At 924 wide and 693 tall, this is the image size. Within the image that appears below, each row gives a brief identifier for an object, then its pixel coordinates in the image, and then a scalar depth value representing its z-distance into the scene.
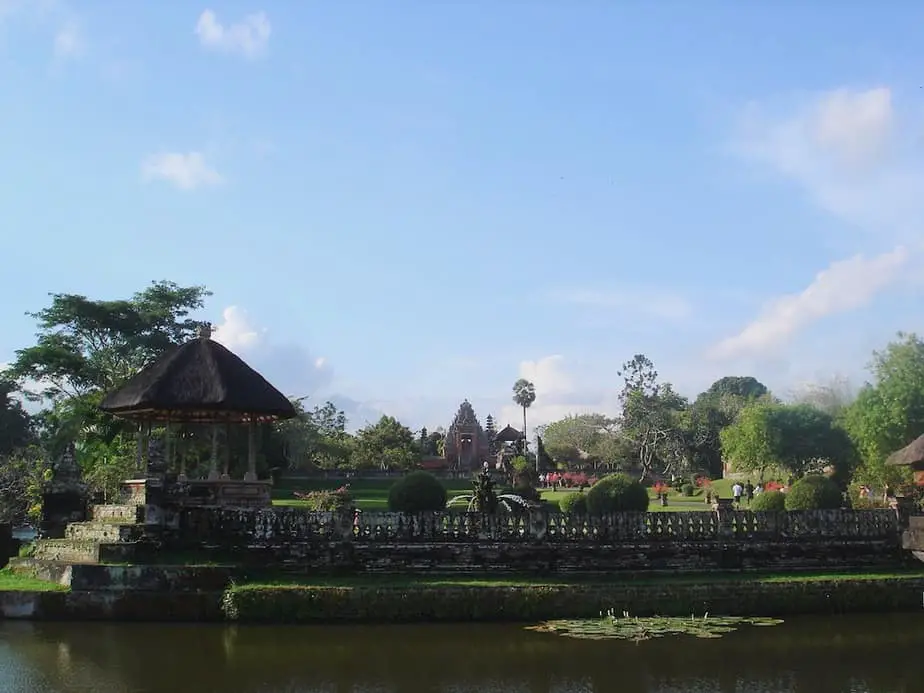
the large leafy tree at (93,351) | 38.12
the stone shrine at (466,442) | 84.62
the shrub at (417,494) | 23.02
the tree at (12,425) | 60.72
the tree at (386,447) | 64.69
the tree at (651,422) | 79.22
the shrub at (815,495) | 23.36
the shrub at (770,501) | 25.30
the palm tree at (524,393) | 106.44
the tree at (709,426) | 82.19
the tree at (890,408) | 46.38
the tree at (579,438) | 89.38
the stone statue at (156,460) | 19.44
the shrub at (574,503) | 28.44
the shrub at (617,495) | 26.06
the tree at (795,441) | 52.41
